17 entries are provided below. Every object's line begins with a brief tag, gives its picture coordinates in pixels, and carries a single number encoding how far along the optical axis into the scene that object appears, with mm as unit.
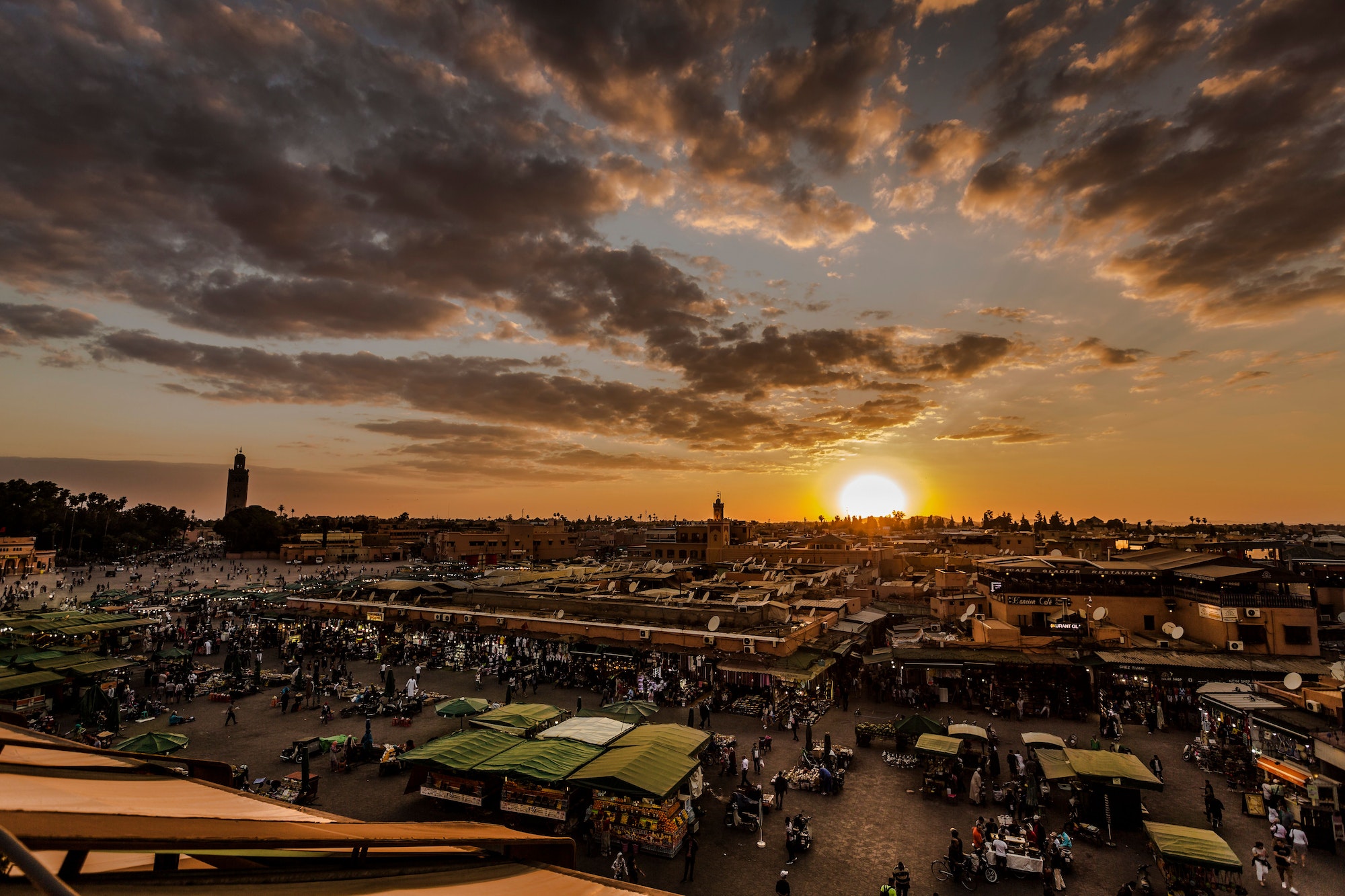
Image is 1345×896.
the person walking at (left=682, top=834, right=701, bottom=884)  13758
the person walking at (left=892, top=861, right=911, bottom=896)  12695
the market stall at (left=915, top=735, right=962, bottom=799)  18359
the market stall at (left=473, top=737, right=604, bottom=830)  15523
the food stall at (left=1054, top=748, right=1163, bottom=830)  15984
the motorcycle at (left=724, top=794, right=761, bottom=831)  16016
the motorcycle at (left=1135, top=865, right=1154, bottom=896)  12992
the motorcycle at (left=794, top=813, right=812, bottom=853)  14812
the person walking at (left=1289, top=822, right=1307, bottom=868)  14547
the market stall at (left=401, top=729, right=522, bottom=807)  16047
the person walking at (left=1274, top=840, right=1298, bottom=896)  13406
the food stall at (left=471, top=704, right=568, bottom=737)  19312
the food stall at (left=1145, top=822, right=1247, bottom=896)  12523
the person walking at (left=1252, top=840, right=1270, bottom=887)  13656
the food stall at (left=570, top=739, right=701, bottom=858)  14555
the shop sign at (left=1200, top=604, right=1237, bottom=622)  29016
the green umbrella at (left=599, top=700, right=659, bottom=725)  21406
